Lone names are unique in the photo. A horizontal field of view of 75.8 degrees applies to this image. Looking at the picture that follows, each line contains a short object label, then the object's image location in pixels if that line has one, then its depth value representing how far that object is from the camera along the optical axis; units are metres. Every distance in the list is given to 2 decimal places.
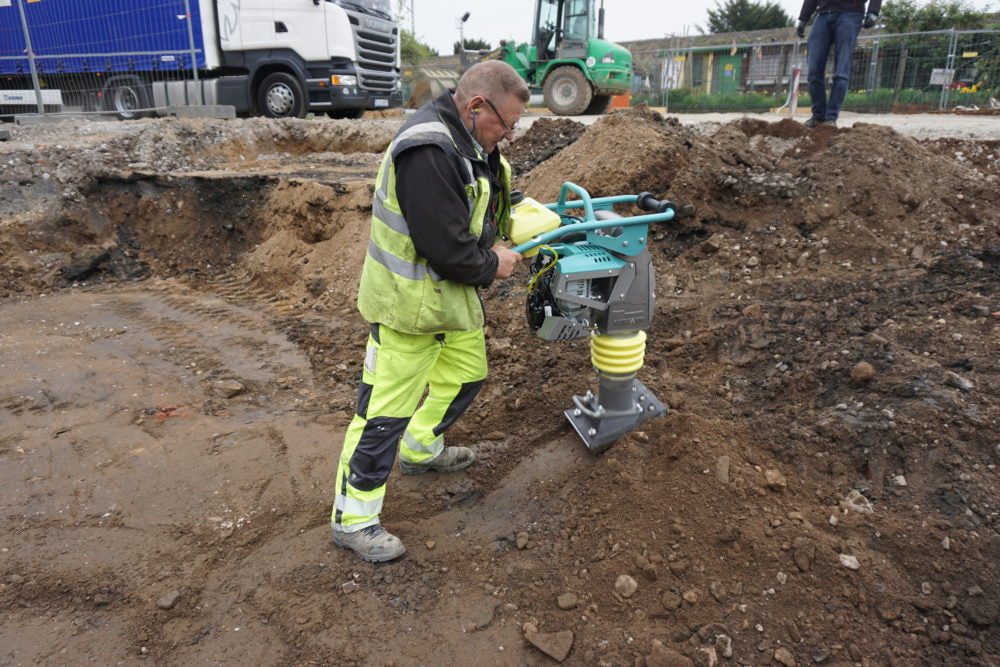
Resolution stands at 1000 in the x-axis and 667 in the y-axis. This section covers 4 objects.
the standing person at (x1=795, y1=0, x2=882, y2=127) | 6.52
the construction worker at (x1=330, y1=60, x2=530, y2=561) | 2.23
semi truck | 10.83
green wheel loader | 14.20
